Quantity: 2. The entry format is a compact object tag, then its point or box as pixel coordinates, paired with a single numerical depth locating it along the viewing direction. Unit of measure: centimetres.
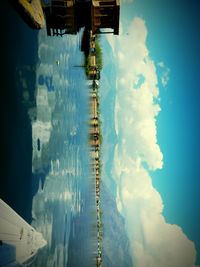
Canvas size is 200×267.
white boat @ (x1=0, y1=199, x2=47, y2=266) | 1193
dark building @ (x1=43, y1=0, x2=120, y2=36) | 2067
